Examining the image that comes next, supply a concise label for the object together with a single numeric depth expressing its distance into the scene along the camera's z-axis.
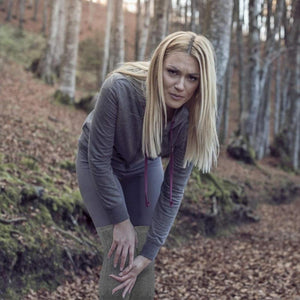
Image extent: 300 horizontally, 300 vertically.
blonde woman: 2.49
